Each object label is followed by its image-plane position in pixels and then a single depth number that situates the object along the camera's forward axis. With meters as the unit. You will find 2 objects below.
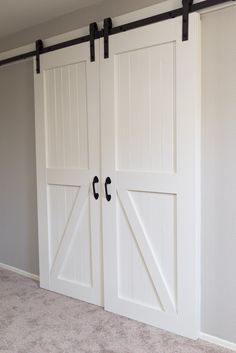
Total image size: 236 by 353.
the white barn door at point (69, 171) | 2.91
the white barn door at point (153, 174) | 2.37
